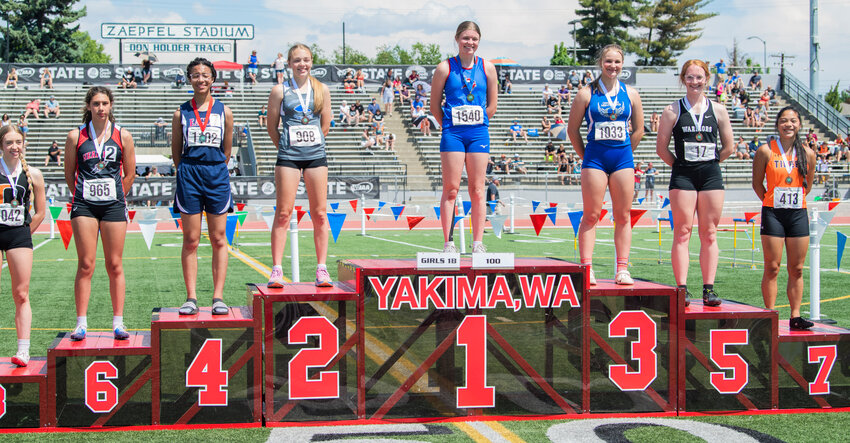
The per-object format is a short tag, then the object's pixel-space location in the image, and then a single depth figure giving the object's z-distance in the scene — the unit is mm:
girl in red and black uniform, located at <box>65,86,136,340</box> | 5763
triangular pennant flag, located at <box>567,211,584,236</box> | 11906
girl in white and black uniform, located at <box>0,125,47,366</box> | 5844
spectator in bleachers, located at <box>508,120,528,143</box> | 37844
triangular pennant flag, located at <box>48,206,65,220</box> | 17078
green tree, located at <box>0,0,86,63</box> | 59219
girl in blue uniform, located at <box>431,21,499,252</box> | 6555
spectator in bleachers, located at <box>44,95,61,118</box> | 36250
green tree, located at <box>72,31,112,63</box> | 84675
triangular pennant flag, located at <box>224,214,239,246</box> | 12258
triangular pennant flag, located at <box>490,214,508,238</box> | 13634
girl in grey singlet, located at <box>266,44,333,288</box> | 6184
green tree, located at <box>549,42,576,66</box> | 83750
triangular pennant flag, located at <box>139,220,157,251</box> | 12203
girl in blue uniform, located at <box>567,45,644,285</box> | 6324
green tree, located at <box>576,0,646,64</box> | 73188
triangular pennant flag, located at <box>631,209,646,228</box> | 12099
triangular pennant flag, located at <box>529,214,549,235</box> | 12916
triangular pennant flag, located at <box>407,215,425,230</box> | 14773
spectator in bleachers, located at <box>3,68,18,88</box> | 38031
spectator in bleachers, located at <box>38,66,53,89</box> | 38688
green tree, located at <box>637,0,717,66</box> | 73750
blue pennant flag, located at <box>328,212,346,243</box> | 11305
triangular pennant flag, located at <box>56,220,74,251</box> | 12600
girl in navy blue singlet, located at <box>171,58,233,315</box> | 5992
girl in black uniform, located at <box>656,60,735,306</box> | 6363
